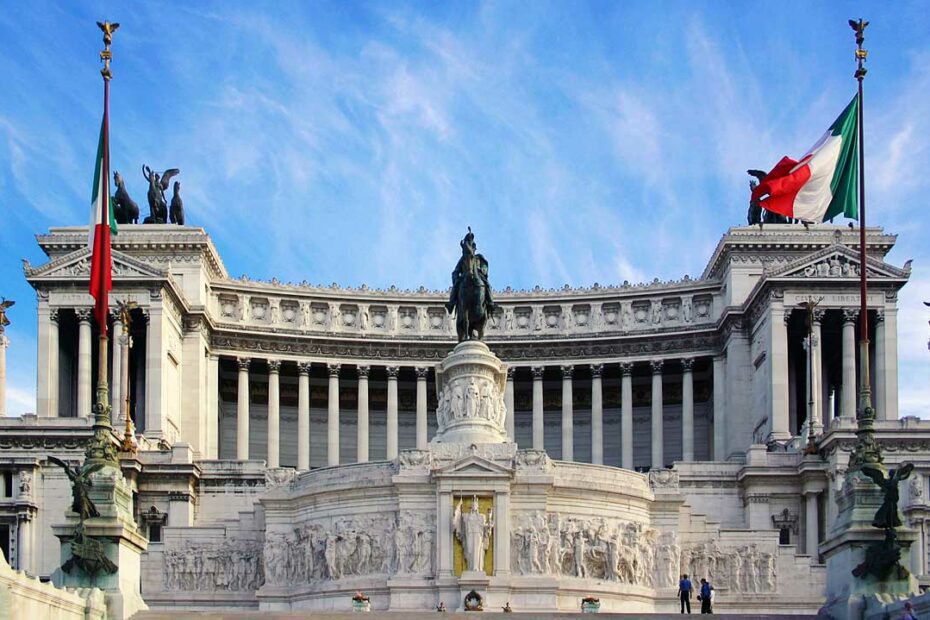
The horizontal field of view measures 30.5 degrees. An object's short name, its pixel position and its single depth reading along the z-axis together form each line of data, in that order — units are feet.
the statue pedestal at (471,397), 231.91
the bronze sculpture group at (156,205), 344.49
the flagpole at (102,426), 156.15
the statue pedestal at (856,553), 151.84
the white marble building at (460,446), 221.25
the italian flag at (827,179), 180.14
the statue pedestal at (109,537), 153.89
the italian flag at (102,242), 172.96
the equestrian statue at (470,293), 237.04
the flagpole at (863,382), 155.12
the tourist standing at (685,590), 191.52
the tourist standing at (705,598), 187.01
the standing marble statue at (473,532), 215.72
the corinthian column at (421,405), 347.97
